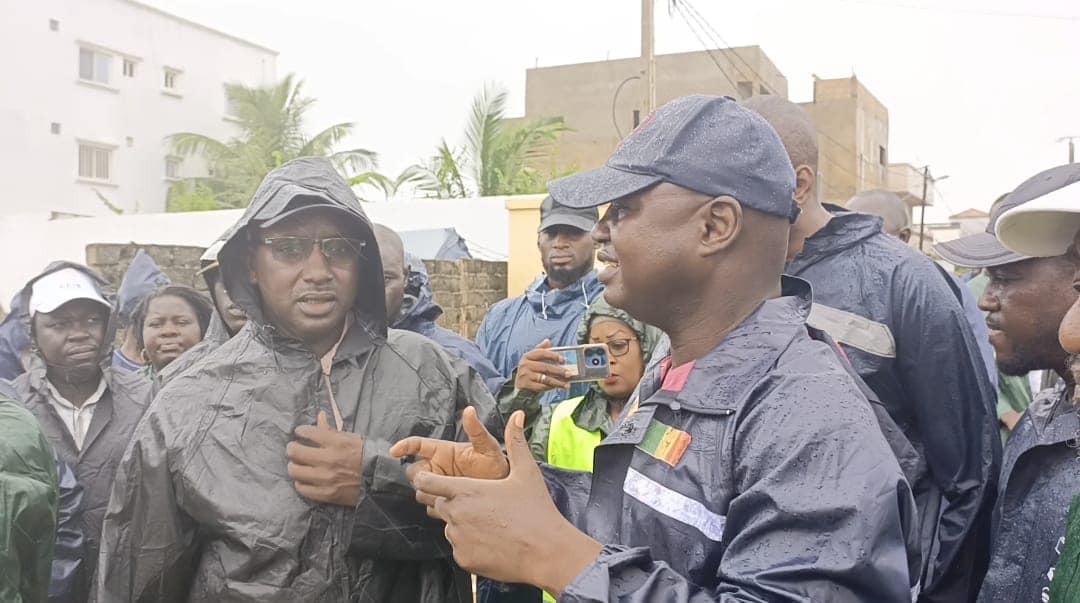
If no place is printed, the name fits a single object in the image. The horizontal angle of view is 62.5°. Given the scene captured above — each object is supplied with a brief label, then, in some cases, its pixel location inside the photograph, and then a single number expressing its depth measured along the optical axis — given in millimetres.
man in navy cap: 1419
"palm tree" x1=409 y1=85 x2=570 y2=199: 19109
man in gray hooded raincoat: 2383
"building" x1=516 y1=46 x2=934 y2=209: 33312
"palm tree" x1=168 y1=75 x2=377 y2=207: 22891
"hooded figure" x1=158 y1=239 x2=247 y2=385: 2956
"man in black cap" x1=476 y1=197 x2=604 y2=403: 5137
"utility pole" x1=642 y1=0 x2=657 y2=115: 15305
